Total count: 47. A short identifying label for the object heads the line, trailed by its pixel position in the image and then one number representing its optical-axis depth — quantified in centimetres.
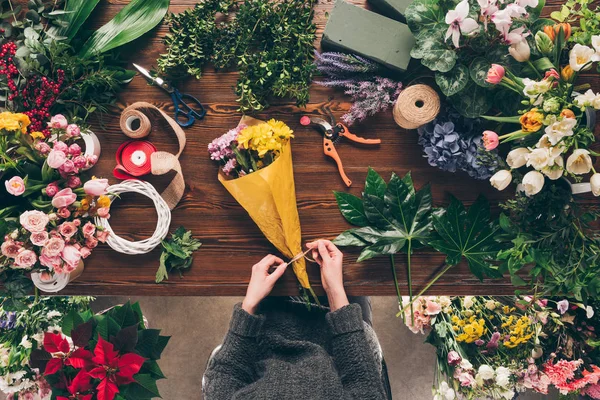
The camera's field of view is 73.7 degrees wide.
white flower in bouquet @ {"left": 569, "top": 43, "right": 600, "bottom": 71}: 97
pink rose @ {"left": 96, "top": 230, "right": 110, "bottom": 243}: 117
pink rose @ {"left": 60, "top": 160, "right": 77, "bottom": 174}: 115
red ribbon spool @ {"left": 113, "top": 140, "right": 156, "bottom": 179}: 141
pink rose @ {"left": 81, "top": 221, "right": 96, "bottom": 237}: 115
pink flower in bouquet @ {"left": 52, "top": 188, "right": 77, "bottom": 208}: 112
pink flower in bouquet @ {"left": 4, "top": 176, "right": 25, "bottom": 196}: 108
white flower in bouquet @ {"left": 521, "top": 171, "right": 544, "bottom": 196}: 104
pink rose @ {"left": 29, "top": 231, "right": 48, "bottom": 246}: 109
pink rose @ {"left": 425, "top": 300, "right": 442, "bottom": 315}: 156
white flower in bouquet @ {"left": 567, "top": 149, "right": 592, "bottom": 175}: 97
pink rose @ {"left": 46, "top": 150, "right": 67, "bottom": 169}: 112
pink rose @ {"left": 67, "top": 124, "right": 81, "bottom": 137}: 121
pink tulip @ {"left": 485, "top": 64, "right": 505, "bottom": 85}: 106
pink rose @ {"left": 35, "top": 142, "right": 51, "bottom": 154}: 116
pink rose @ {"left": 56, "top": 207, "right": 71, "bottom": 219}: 113
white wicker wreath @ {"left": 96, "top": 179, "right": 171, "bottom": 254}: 135
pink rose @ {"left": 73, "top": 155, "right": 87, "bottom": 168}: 117
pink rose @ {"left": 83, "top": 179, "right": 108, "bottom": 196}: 113
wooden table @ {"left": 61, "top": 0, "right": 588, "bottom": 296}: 141
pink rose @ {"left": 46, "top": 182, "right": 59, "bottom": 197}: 115
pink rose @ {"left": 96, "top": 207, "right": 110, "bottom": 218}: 115
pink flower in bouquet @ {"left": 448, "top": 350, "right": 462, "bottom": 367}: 150
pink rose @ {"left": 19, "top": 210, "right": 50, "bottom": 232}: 107
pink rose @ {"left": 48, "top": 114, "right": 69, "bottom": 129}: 118
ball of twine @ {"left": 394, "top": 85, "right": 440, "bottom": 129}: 127
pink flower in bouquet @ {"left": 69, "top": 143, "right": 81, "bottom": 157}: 118
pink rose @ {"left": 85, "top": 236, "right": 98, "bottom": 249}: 116
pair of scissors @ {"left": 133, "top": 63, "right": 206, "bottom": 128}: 141
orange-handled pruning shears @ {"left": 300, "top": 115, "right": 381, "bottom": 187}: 140
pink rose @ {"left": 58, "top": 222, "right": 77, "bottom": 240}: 112
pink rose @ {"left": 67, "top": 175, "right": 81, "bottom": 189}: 119
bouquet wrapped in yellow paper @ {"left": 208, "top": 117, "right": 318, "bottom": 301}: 125
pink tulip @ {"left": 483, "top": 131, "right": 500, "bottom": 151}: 109
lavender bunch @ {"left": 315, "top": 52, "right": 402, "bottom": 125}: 134
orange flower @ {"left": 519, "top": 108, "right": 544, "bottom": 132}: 100
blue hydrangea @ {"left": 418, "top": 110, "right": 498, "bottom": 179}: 129
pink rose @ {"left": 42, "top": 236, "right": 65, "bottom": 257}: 110
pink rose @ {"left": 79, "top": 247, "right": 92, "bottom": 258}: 115
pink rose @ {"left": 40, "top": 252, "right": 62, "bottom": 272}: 112
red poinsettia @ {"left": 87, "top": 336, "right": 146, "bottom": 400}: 122
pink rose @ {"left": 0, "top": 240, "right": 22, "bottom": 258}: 111
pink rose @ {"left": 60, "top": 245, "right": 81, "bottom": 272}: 112
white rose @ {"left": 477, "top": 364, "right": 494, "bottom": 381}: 147
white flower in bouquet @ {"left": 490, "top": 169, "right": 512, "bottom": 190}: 110
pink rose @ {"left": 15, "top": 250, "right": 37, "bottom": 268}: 109
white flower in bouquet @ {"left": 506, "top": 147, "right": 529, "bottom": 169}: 105
